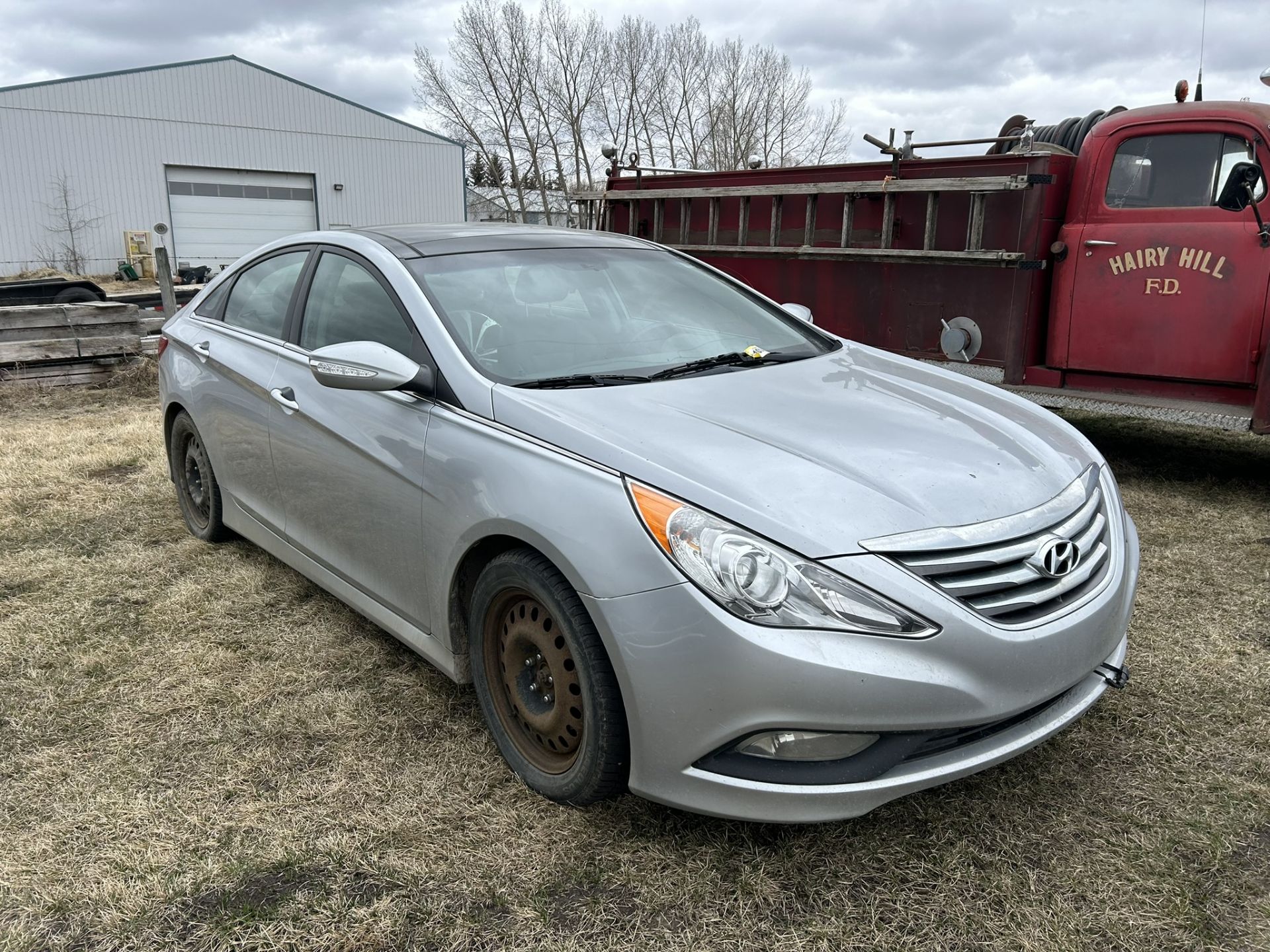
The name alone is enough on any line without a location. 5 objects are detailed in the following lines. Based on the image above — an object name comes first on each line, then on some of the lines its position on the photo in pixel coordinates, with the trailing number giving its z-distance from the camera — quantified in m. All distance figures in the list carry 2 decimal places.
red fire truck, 5.26
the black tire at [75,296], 11.18
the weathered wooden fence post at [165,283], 10.54
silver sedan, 2.05
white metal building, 26.42
